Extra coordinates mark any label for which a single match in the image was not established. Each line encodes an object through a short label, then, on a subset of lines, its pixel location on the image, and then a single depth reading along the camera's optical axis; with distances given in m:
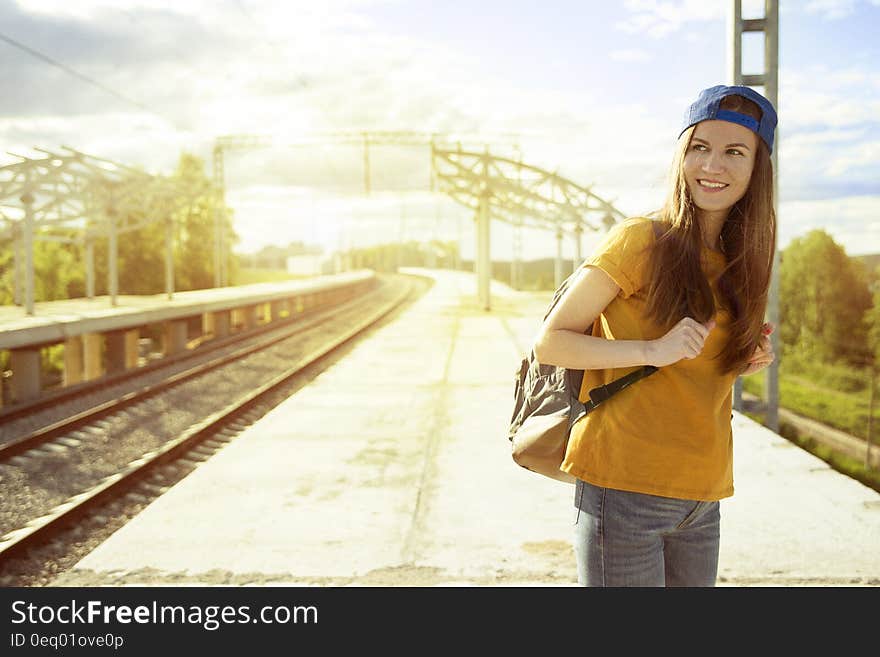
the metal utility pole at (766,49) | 7.00
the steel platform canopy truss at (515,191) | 22.38
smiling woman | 1.81
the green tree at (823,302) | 60.97
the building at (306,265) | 79.10
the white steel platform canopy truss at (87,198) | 16.36
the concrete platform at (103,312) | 13.31
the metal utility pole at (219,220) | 33.19
